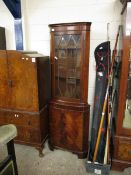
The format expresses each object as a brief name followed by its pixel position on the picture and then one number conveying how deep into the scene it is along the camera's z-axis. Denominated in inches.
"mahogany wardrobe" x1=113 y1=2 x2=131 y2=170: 67.2
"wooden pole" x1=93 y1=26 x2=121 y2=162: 78.0
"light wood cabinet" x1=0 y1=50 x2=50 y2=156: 84.2
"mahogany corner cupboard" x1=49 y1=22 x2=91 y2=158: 80.6
